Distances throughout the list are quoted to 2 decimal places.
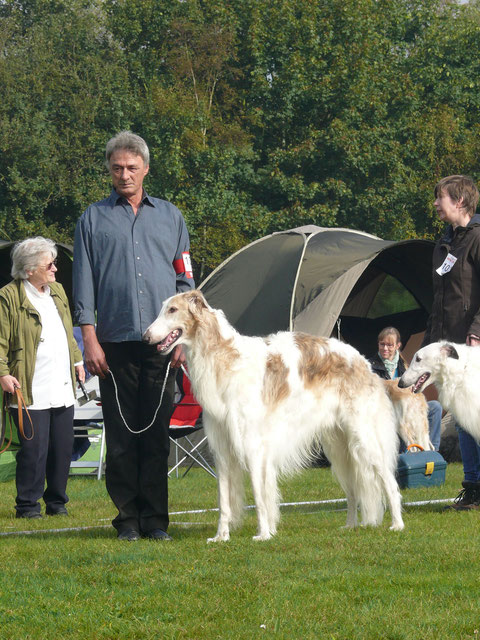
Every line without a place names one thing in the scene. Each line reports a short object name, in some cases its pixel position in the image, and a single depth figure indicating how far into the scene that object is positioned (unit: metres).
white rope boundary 10.76
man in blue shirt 9.49
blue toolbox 14.00
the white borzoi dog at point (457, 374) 11.22
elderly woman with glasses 12.37
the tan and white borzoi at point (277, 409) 9.70
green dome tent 18.83
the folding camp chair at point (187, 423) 16.70
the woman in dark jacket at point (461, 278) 11.23
